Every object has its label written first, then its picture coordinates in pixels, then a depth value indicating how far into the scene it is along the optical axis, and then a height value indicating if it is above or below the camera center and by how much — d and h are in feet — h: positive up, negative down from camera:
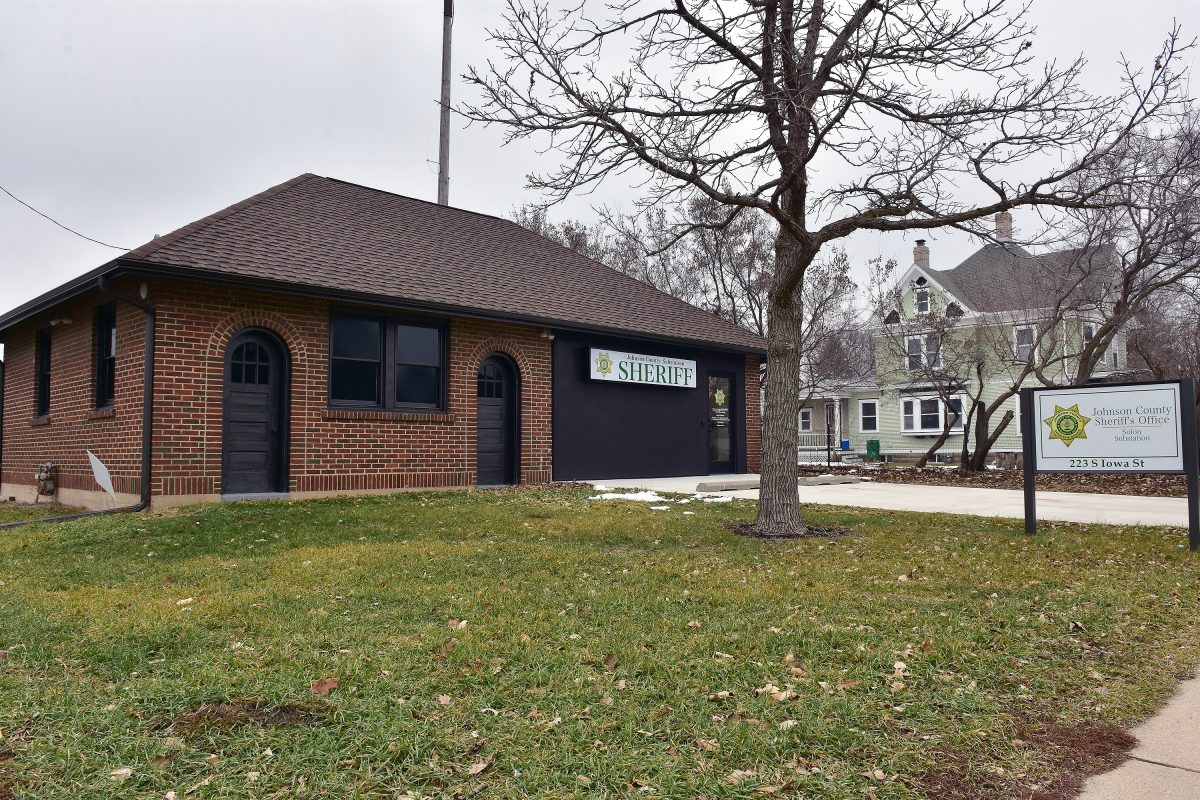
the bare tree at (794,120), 24.75 +10.59
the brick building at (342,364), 35.53 +4.25
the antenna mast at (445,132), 72.64 +28.75
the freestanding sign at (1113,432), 25.55 +0.27
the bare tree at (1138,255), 49.11 +13.05
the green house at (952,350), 65.21 +9.21
